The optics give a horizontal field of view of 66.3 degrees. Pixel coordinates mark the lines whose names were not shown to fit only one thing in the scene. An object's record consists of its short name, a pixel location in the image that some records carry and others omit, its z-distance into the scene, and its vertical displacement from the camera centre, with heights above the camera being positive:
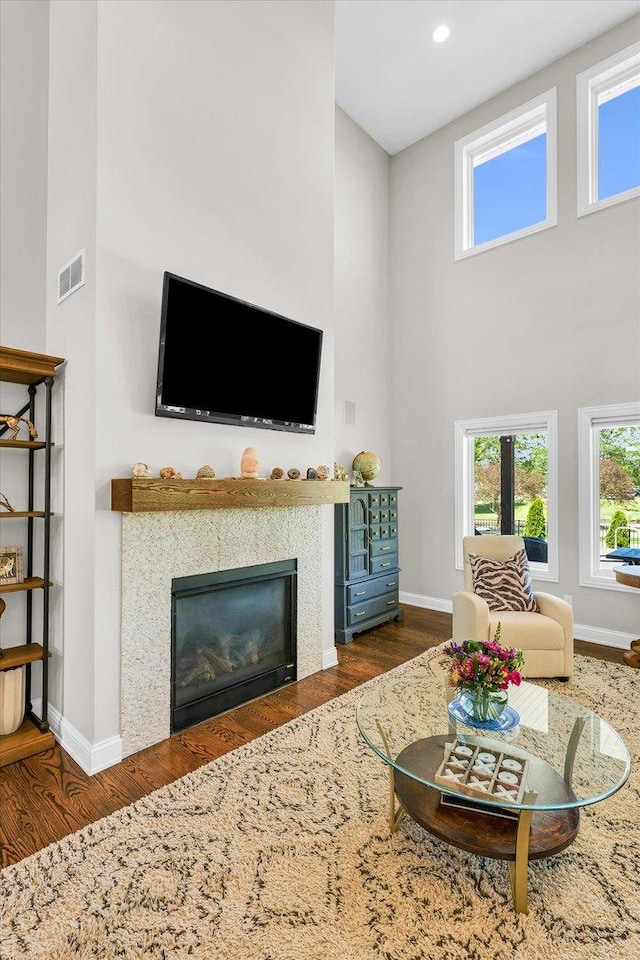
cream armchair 3.34 -1.02
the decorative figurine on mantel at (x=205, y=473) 2.73 +0.05
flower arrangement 1.93 -0.74
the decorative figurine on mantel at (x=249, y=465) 2.94 +0.10
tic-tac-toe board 1.59 -1.00
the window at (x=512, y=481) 4.58 +0.03
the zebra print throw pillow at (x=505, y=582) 3.59 -0.74
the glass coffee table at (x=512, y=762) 1.57 -1.00
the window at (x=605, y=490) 4.21 -0.05
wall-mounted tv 2.60 +0.73
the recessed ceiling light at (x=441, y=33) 4.33 +4.00
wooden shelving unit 2.43 -0.52
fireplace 2.76 -0.97
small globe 4.95 +0.19
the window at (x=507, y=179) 4.68 +3.12
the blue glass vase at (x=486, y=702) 1.95 -0.88
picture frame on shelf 2.56 -0.45
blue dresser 4.30 -0.72
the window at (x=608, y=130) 4.26 +3.15
